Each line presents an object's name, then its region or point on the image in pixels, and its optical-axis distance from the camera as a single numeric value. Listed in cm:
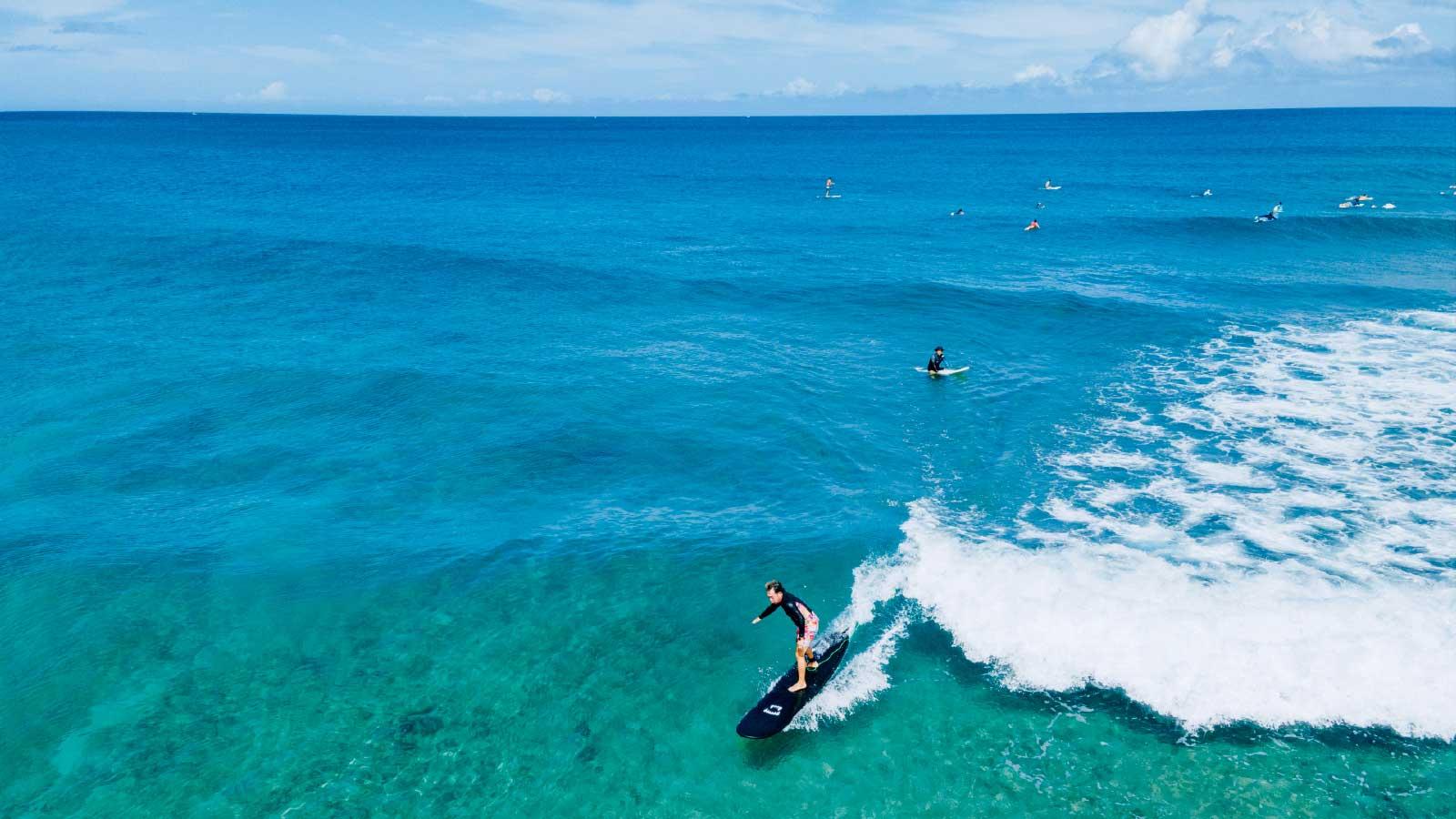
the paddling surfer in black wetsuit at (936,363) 4197
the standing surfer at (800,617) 1930
